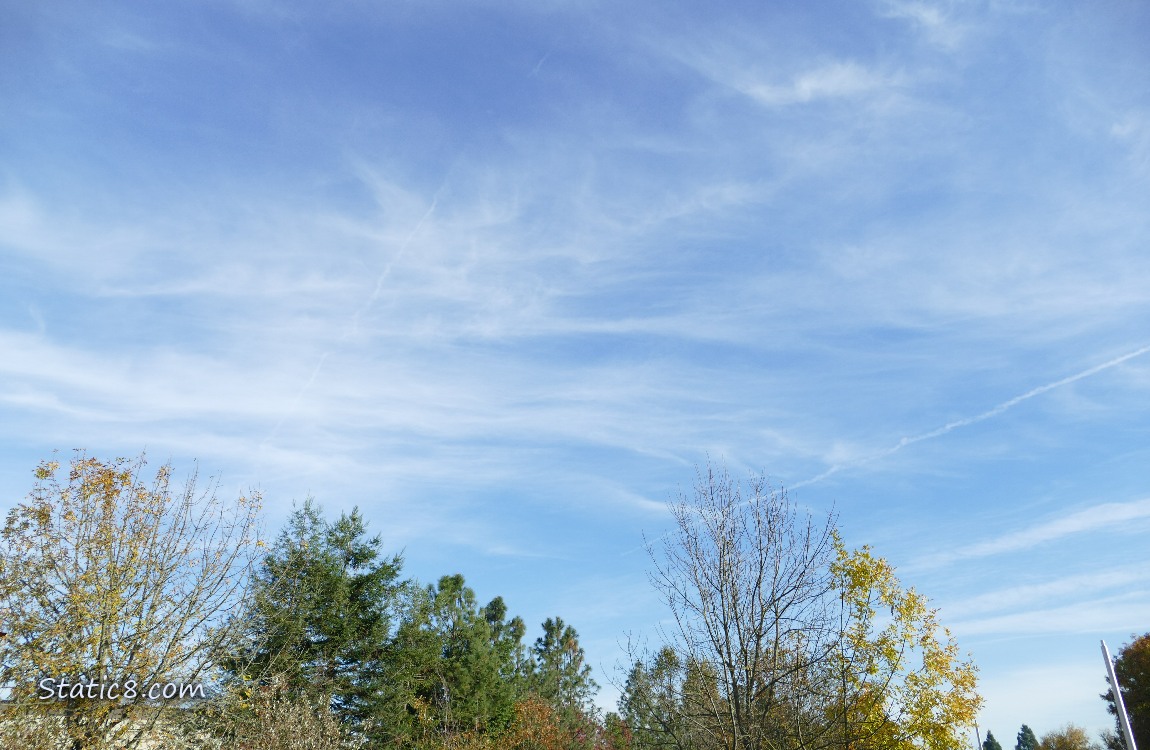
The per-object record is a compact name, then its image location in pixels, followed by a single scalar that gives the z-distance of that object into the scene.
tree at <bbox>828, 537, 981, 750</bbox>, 20.44
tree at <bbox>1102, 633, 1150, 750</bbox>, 54.88
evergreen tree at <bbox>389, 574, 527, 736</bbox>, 34.22
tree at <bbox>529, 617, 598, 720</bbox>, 56.12
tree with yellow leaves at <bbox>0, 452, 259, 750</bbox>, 14.48
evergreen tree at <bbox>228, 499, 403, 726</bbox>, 29.08
